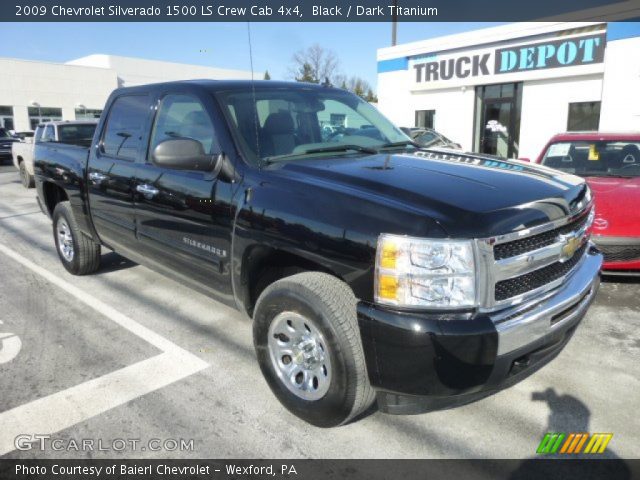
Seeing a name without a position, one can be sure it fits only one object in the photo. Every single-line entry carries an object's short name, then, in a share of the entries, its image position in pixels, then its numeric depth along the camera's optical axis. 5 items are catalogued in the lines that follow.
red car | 4.78
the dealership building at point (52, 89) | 39.75
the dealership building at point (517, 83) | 13.30
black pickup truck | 2.20
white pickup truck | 11.87
